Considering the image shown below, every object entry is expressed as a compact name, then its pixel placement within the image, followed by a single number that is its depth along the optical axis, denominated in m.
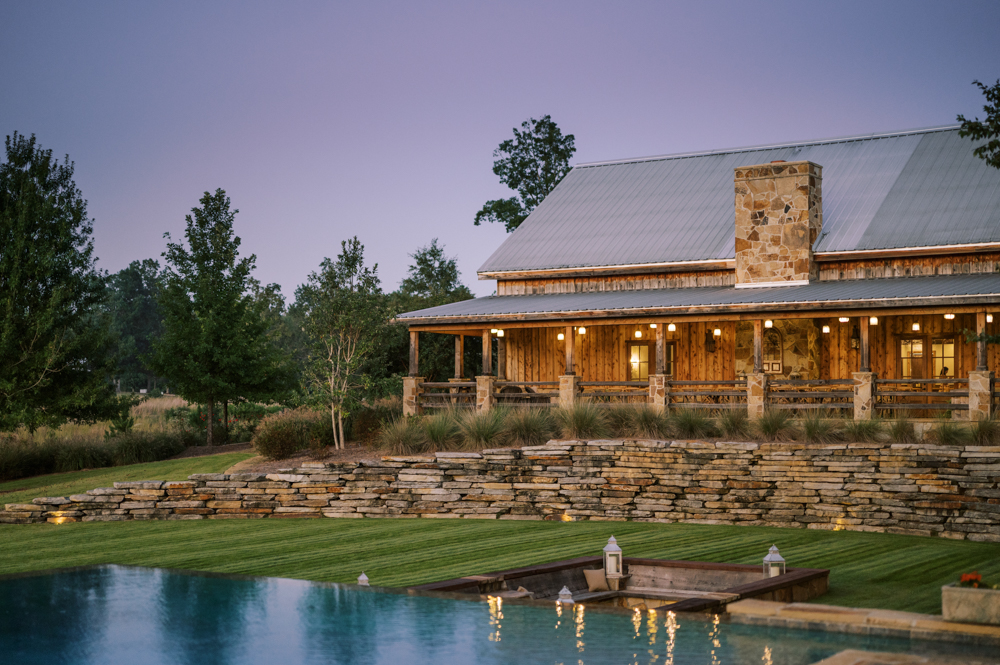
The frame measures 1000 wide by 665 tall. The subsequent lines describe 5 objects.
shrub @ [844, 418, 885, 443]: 15.46
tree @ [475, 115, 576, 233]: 39.56
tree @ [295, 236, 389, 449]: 20.00
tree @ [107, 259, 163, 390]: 77.79
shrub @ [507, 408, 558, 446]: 17.64
